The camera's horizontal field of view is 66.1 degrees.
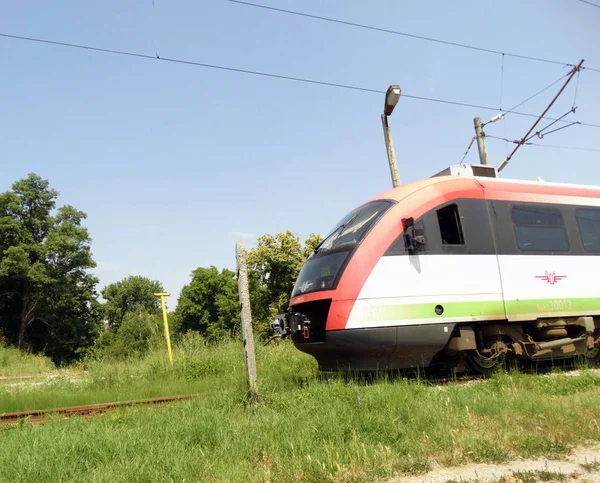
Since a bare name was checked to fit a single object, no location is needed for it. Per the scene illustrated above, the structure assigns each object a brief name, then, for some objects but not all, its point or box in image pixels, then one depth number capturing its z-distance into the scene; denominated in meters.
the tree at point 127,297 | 79.69
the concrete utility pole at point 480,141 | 16.14
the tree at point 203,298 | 63.19
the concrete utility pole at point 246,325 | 6.20
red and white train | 6.78
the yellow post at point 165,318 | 10.87
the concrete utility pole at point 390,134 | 12.25
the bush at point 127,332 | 51.38
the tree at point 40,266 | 38.72
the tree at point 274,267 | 34.03
